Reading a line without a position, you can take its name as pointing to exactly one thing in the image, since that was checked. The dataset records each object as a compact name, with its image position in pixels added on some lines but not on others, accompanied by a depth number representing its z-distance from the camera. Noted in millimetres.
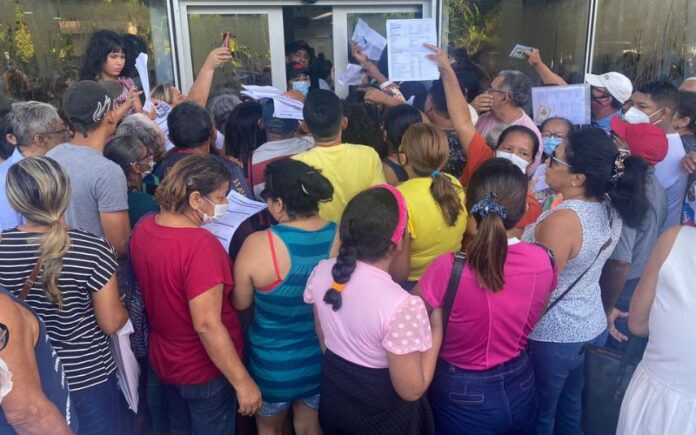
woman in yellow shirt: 2539
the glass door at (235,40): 5363
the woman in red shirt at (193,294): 2133
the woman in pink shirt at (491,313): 1906
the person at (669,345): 1723
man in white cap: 4254
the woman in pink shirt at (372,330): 1778
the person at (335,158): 2920
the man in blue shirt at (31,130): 2963
